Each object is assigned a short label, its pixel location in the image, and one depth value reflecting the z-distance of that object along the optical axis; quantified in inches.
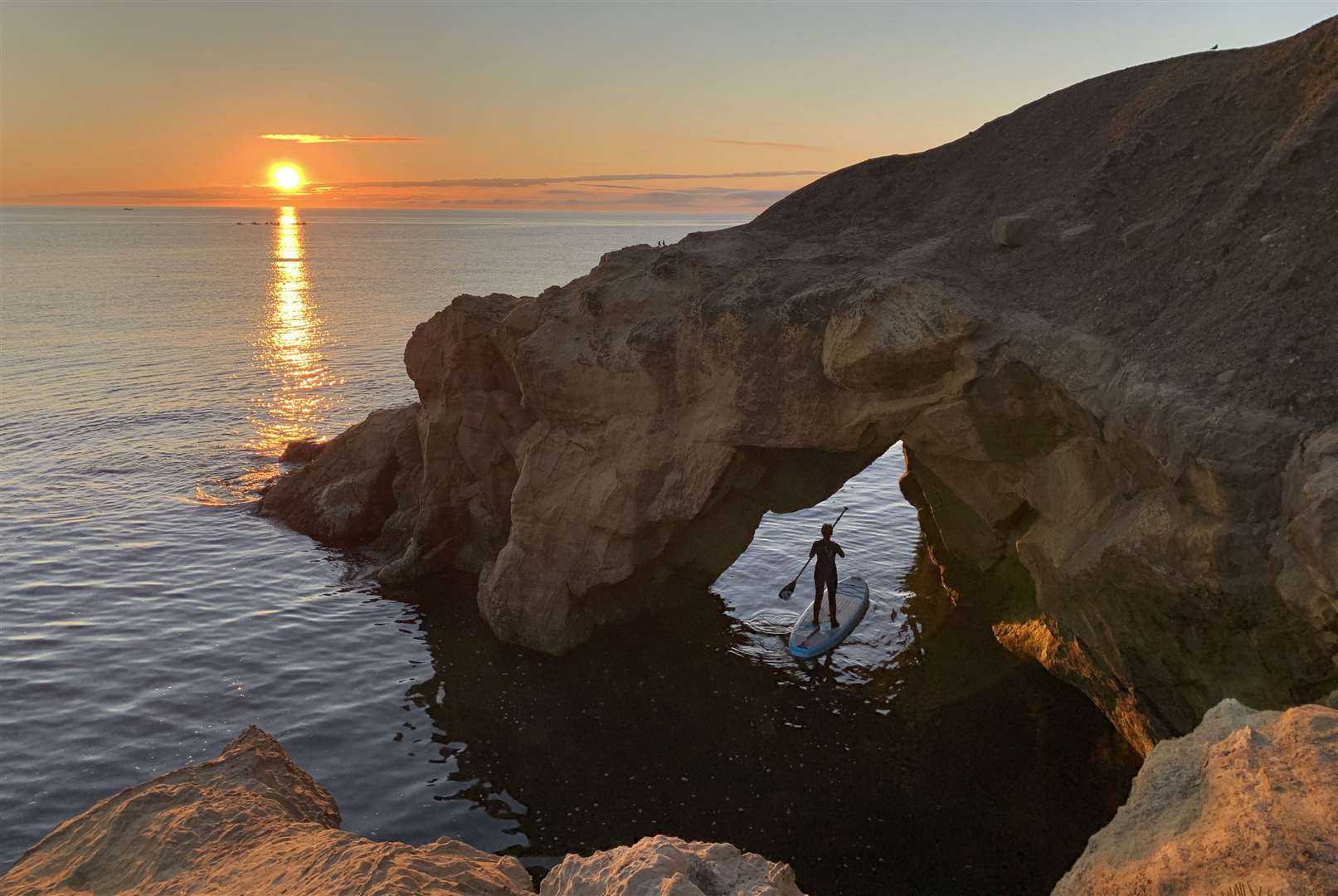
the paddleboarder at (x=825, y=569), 835.4
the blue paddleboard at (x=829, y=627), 800.3
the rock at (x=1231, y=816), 235.5
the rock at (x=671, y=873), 303.4
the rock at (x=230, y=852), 398.3
